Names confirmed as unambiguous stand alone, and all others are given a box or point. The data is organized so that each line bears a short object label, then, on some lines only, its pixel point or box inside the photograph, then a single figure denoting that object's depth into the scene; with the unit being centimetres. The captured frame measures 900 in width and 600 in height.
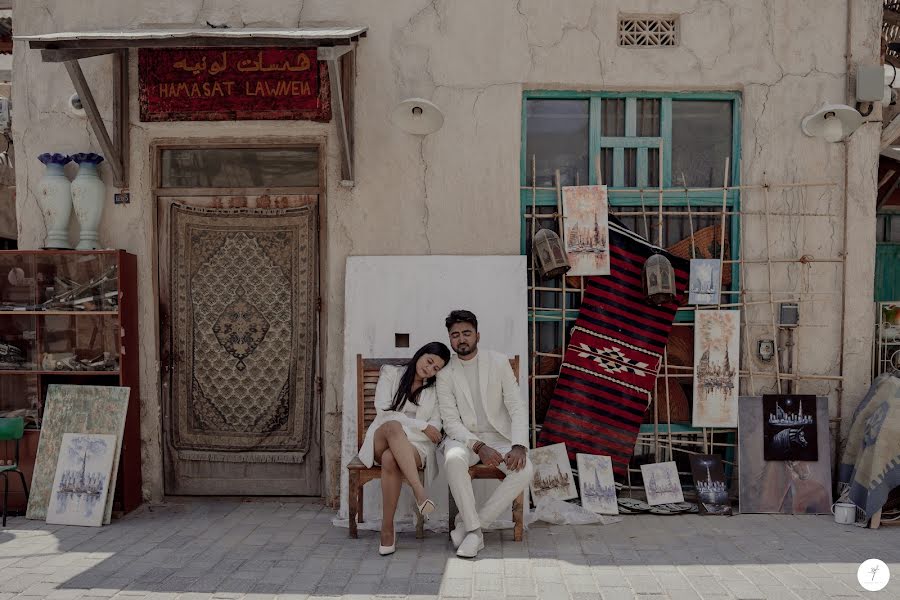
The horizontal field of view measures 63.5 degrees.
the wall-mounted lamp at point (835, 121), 493
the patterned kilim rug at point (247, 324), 547
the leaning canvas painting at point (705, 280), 535
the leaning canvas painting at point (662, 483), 524
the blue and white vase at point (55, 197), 525
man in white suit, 435
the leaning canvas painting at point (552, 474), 518
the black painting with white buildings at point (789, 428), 523
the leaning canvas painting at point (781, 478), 514
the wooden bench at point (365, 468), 448
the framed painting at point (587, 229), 535
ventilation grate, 536
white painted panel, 518
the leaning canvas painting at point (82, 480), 489
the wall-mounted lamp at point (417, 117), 490
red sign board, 530
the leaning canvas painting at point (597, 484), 512
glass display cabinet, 519
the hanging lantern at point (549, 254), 515
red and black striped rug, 532
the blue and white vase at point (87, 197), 523
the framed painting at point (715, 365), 535
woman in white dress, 430
